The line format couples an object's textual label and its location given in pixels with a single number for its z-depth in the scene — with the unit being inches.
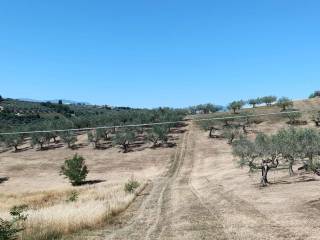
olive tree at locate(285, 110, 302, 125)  3434.0
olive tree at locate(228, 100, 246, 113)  4351.1
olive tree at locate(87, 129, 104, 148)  3487.2
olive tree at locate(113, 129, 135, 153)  3291.2
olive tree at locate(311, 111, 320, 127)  3326.7
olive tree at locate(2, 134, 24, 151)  3661.2
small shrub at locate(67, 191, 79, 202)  1293.9
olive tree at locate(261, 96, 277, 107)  4440.4
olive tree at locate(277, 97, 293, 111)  4042.6
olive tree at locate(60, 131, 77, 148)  3511.8
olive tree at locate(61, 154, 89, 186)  2385.6
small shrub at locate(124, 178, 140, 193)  1446.8
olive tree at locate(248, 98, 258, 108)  4554.3
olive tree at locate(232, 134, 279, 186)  1396.5
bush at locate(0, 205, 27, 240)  514.6
